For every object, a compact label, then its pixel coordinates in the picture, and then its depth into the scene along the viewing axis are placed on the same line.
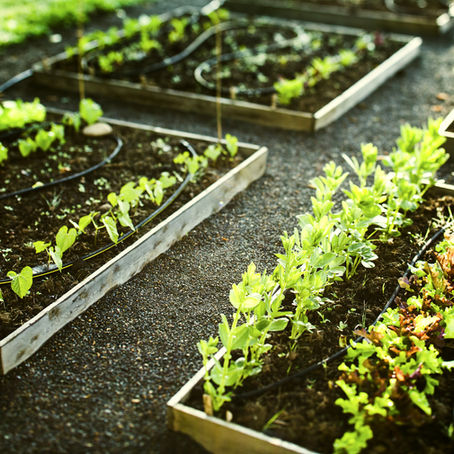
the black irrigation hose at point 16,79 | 5.60
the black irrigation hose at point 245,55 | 5.35
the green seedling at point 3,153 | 3.87
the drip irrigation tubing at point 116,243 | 2.98
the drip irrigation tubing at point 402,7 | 8.20
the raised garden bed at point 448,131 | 4.35
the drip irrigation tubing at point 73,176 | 3.72
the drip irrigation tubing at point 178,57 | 5.80
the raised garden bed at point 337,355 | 2.11
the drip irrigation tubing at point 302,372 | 2.30
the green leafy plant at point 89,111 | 4.49
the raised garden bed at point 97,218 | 2.73
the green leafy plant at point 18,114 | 4.31
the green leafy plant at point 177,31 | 6.77
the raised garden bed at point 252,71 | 5.16
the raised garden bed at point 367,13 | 7.74
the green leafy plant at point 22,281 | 2.69
